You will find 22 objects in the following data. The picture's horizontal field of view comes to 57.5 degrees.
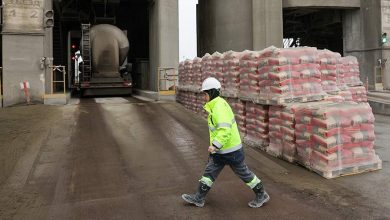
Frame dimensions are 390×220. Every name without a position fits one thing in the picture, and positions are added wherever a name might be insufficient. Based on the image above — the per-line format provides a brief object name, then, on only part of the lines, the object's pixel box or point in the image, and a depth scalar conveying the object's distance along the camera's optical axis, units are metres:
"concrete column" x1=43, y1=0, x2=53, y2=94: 15.53
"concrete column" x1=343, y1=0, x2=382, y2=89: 24.70
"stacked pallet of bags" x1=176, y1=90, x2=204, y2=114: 13.31
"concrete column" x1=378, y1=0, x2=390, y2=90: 24.50
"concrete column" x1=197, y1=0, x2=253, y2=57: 24.77
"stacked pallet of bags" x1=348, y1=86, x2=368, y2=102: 12.95
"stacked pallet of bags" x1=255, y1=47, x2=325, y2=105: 7.95
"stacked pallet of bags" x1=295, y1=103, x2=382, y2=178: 6.41
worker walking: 4.84
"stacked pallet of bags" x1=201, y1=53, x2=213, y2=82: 12.09
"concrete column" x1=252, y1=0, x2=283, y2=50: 23.72
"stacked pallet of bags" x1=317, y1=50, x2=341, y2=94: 9.08
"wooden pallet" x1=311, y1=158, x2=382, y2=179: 6.40
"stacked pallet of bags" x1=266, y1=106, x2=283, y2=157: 7.88
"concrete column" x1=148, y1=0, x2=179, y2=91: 19.58
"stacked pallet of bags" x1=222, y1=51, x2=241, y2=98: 10.14
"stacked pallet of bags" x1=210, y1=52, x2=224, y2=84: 11.15
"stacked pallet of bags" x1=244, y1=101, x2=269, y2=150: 8.52
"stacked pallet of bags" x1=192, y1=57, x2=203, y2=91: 13.25
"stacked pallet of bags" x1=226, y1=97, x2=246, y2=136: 9.62
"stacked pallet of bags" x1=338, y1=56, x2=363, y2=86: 13.27
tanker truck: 19.72
